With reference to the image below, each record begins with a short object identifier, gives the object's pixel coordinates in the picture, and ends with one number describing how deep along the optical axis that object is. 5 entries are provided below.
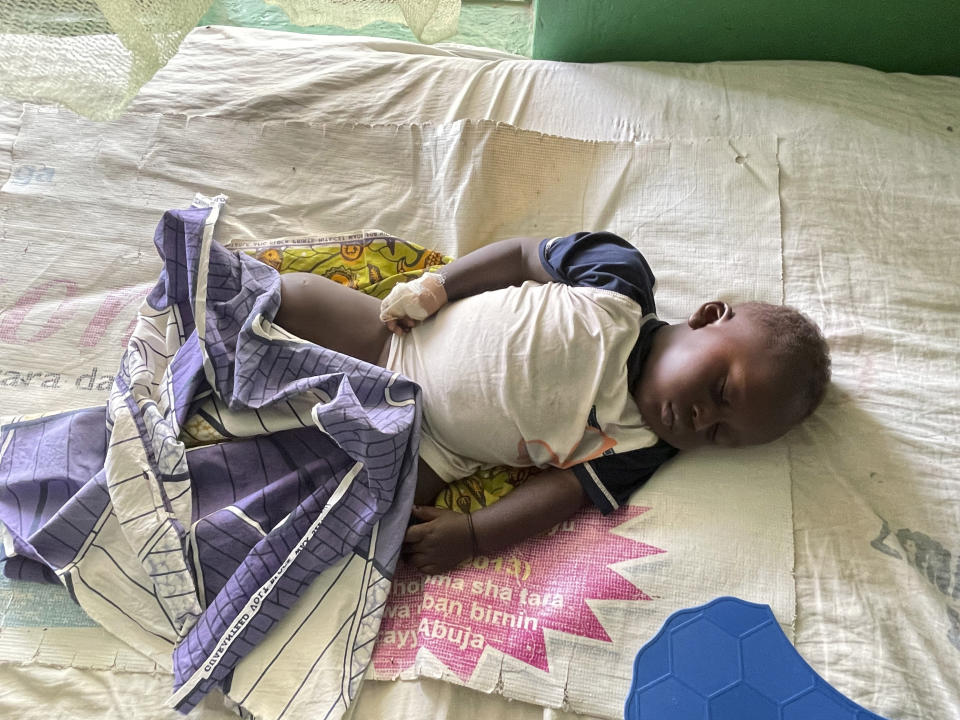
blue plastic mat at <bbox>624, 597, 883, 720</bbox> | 0.75
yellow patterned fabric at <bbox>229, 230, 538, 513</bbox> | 1.10
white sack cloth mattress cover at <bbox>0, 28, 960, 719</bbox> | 0.81
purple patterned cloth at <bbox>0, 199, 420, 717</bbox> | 0.82
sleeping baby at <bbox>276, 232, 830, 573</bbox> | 0.89
